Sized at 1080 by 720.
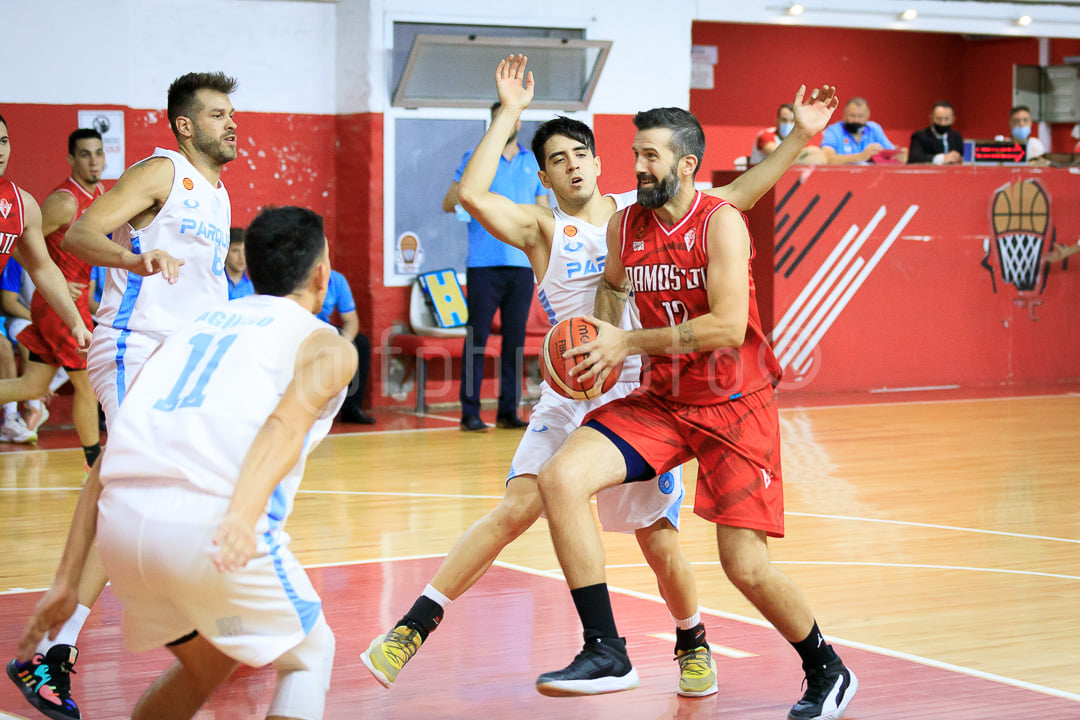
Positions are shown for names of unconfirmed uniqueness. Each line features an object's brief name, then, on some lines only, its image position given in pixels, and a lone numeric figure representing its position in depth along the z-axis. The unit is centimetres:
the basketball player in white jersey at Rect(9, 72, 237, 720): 817
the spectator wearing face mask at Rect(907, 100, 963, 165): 2505
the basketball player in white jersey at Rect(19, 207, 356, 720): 524
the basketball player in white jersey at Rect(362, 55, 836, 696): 792
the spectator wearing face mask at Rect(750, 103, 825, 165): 2246
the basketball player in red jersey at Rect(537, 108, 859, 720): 727
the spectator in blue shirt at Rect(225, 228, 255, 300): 1591
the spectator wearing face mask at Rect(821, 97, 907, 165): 2494
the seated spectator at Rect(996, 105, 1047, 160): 2696
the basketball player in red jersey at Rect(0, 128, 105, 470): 1417
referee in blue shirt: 1846
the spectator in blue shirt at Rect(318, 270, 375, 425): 1859
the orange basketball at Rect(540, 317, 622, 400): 755
